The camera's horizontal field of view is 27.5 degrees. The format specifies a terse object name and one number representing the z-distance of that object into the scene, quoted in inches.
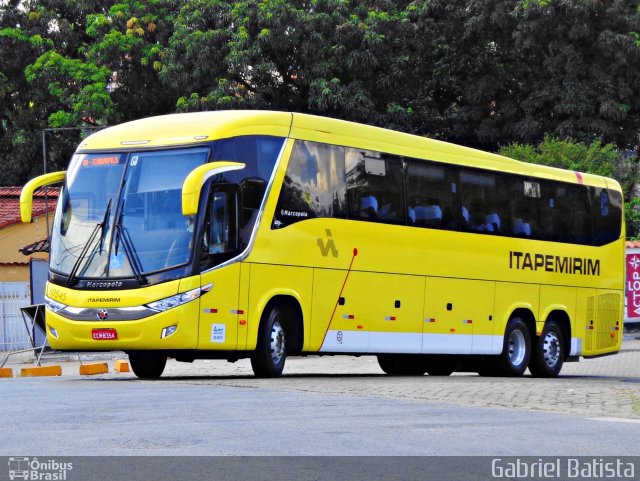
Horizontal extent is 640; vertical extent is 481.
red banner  1514.5
